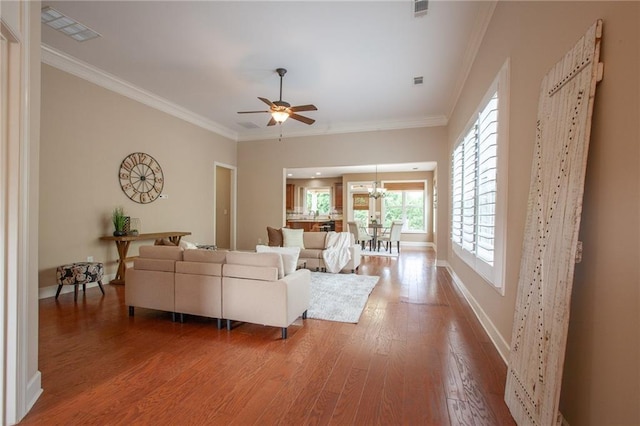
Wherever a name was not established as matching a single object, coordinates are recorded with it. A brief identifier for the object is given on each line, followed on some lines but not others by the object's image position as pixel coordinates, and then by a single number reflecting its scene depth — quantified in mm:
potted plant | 4844
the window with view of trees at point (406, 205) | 11243
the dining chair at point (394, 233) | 8750
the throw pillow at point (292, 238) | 6000
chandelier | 10648
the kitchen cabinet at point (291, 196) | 12867
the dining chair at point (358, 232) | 8778
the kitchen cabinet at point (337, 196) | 12305
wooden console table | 4738
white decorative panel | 1343
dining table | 8969
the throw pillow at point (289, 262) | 3225
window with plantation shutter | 2666
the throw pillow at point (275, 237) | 6109
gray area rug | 3506
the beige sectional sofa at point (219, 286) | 2912
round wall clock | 5273
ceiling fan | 4307
